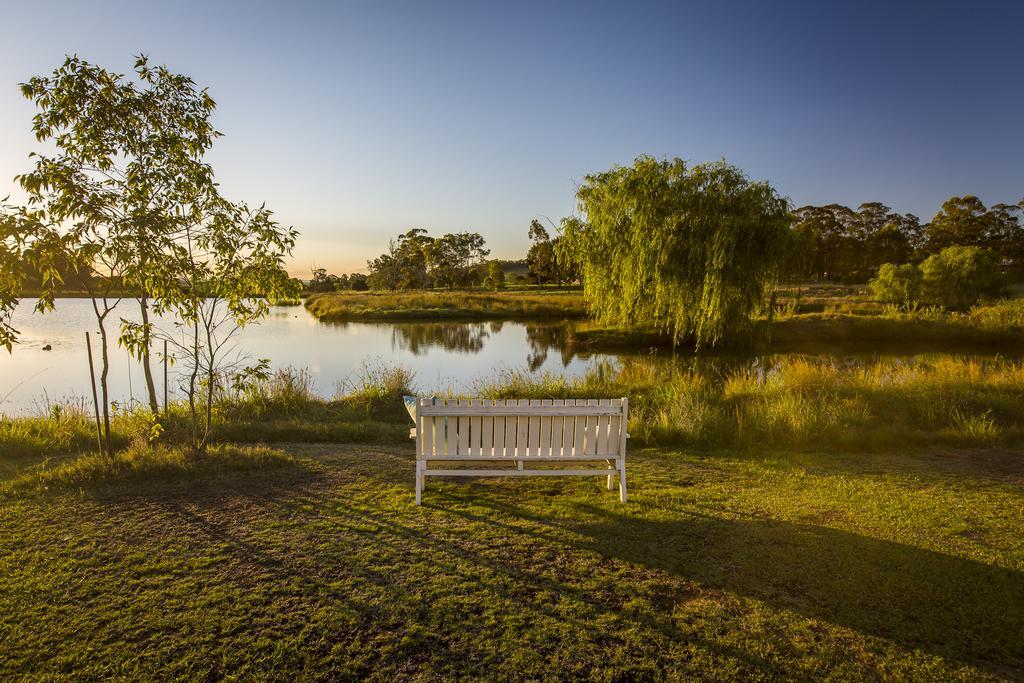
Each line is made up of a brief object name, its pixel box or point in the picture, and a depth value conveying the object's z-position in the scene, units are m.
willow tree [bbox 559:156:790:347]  16.31
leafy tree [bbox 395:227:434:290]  90.19
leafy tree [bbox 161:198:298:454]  6.36
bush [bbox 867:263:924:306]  32.78
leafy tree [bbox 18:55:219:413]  5.57
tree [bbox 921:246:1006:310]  31.48
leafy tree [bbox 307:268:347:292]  97.62
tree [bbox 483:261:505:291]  80.56
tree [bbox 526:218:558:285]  72.25
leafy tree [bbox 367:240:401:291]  94.38
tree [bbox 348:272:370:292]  100.62
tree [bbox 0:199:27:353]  5.03
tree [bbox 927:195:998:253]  64.38
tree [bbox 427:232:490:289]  89.66
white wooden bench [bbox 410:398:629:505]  5.27
